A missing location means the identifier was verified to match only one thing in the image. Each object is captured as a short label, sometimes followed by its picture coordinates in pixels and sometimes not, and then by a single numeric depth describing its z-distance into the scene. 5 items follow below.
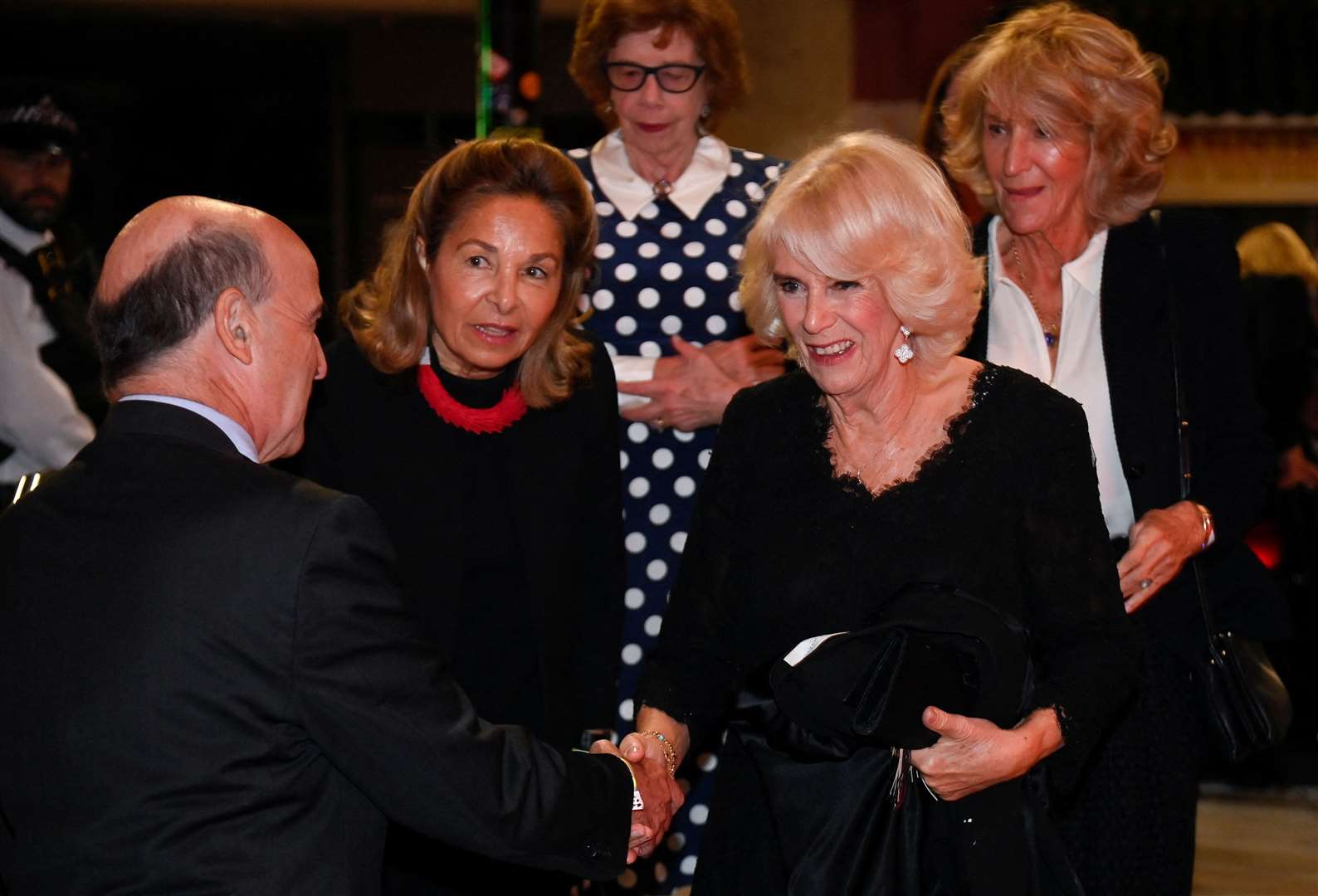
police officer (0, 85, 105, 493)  4.89
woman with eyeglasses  3.76
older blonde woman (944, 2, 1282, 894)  2.91
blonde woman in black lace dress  2.36
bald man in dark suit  1.90
